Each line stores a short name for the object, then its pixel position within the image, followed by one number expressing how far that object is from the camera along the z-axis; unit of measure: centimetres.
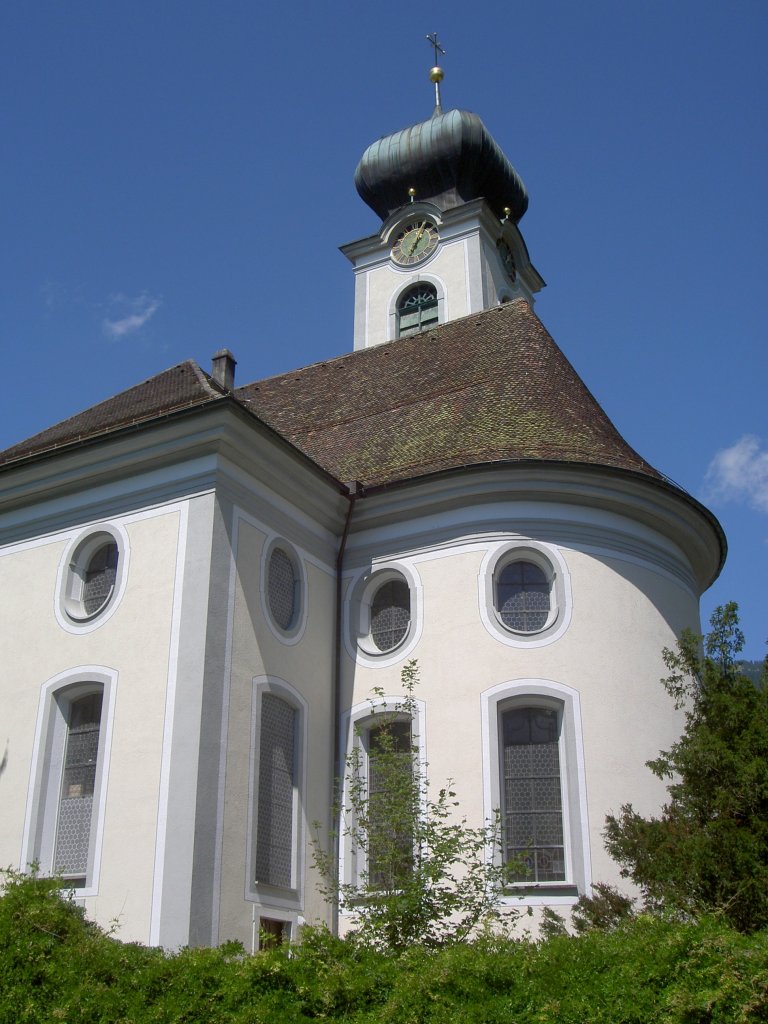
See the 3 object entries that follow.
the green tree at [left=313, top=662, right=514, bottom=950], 1066
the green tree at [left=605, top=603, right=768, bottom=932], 998
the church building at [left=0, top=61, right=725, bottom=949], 1361
